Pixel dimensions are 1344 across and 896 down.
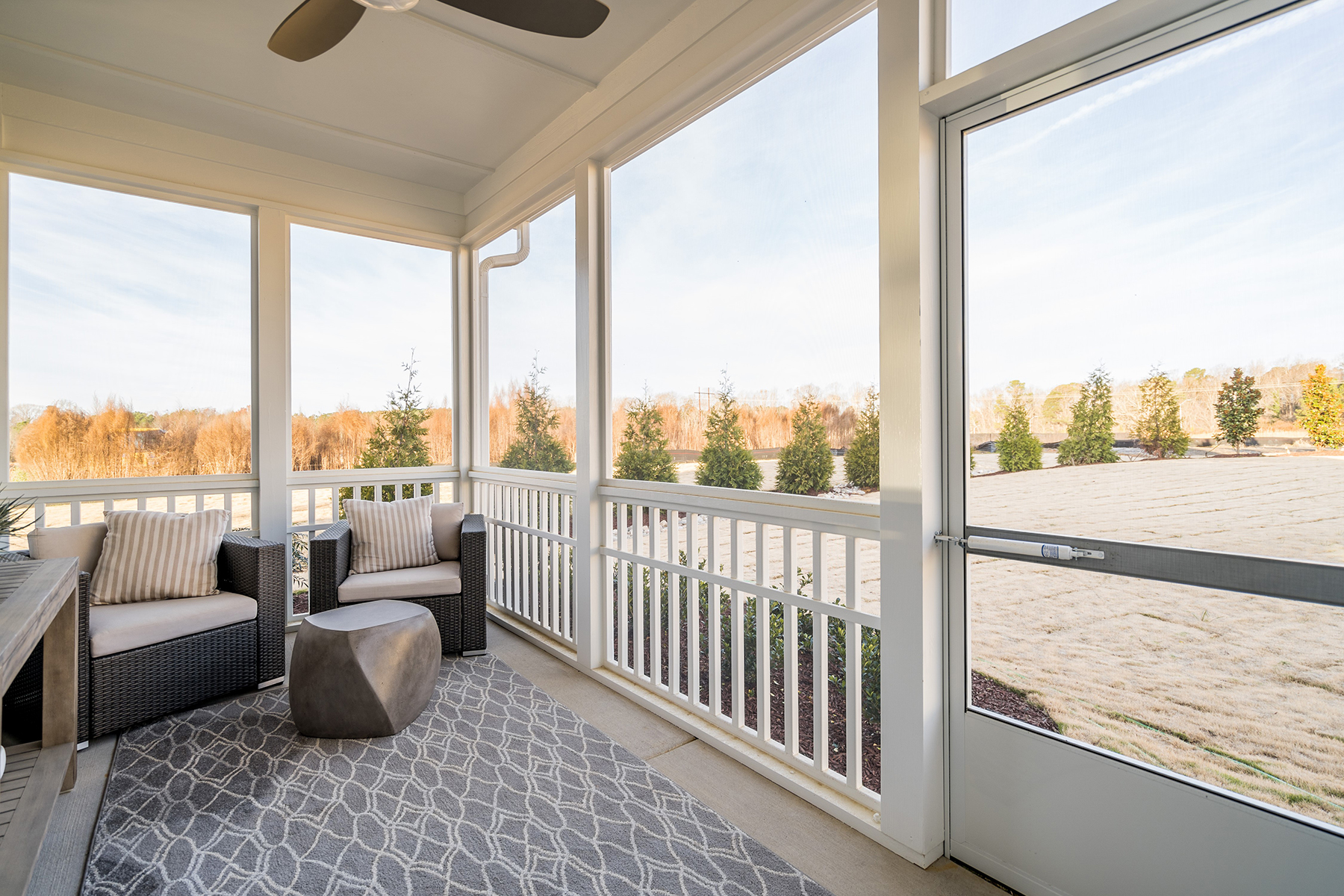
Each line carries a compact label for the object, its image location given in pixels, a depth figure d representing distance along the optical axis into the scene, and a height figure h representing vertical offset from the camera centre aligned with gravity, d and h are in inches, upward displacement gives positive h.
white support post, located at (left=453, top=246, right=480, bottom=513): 177.2 +24.0
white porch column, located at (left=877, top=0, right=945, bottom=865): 67.5 +2.1
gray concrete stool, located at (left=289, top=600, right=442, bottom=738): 93.0 -34.7
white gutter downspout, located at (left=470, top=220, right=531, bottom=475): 174.7 +19.5
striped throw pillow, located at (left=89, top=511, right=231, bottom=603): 108.8 -19.3
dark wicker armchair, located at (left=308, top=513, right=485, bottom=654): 123.2 -28.7
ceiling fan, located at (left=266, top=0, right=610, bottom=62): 73.6 +53.9
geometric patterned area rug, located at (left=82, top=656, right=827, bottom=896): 66.6 -46.2
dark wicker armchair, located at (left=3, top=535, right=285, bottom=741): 94.2 -35.6
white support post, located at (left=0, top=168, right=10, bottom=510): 121.3 +32.8
